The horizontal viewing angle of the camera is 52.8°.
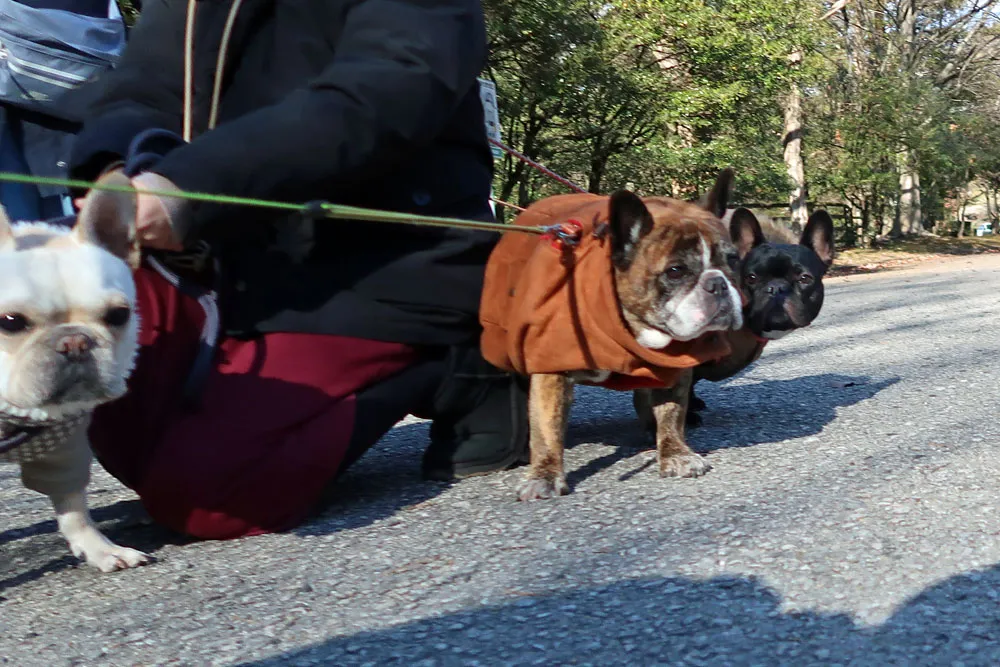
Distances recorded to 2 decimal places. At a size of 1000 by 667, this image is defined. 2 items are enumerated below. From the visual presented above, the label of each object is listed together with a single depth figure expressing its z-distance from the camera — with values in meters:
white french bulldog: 1.74
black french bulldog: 3.19
